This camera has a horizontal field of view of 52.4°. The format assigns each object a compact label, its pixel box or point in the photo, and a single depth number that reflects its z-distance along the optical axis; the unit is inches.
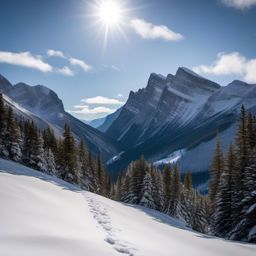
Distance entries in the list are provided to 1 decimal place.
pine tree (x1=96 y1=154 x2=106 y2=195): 2359.2
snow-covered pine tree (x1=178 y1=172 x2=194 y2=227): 2066.5
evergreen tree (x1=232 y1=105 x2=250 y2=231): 1032.9
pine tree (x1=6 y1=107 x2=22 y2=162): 1550.4
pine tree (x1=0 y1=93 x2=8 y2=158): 1513.1
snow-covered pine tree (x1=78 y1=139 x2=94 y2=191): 1945.6
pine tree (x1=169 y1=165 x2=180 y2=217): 2014.5
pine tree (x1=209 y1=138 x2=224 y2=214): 1572.5
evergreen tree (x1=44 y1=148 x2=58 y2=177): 1691.0
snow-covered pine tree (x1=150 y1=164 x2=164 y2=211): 1860.4
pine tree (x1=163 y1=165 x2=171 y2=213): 2037.6
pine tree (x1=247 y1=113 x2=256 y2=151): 1226.8
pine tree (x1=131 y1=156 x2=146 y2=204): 1873.0
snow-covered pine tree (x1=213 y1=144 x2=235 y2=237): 1099.7
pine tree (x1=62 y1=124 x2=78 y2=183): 1686.1
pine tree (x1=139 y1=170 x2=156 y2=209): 1795.9
